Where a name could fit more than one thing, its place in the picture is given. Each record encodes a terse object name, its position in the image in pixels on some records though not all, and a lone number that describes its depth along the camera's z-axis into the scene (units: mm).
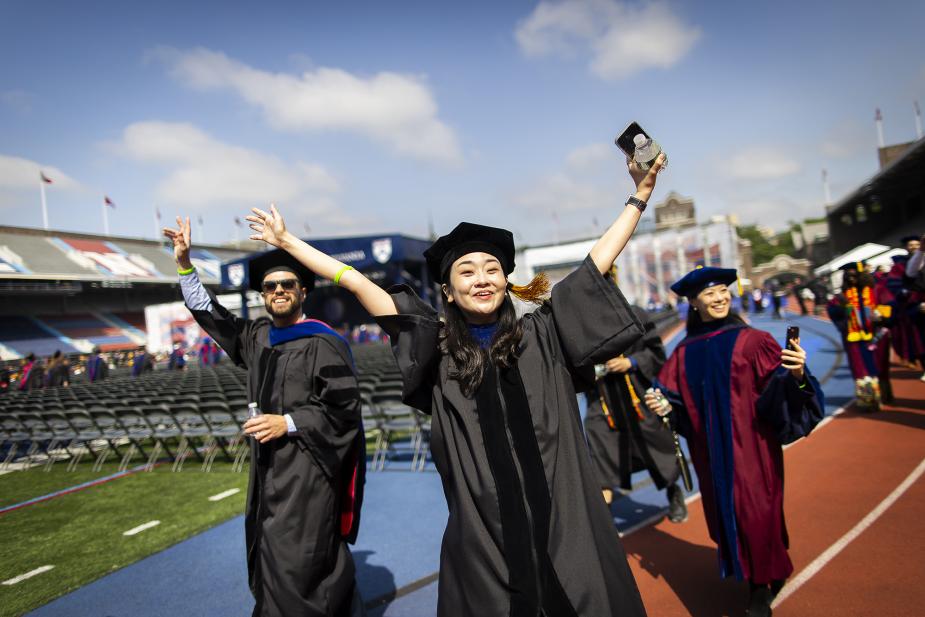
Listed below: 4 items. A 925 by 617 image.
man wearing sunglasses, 2514
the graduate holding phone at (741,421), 2578
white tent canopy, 17672
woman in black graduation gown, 1542
